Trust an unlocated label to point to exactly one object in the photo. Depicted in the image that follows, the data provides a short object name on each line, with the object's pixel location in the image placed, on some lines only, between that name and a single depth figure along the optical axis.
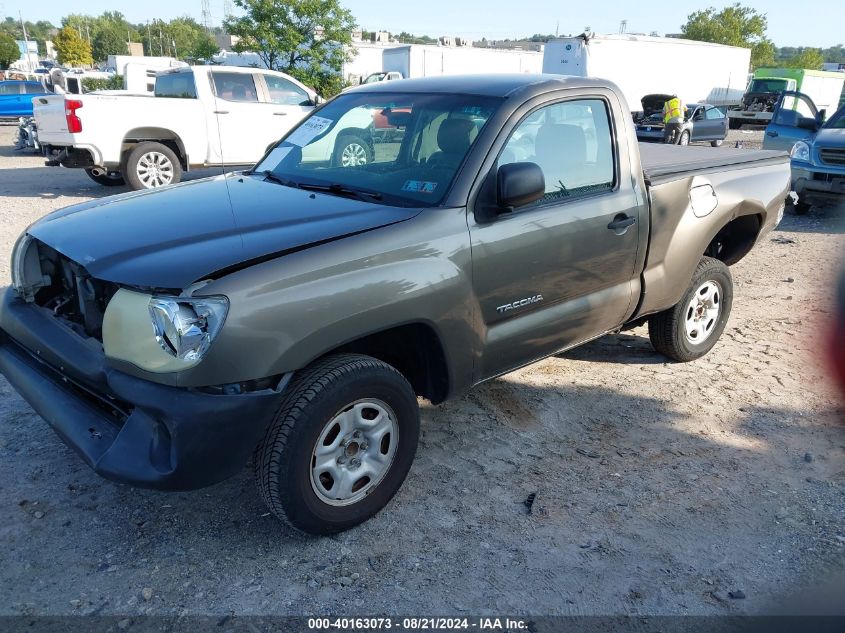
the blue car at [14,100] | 21.23
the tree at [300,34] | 22.05
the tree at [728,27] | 55.41
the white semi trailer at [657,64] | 25.00
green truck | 28.09
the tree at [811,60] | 63.15
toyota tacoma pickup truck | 2.48
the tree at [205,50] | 29.70
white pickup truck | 9.76
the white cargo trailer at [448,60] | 29.09
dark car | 18.88
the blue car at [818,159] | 9.34
